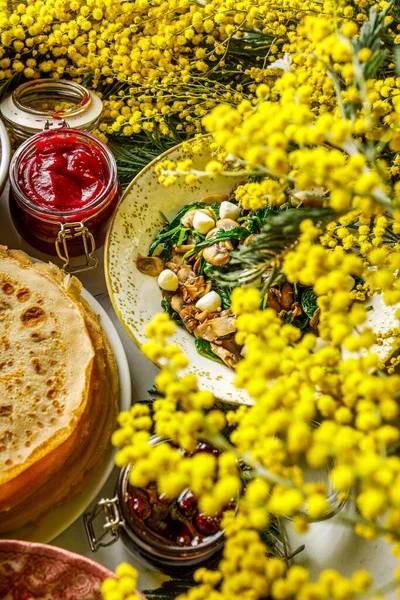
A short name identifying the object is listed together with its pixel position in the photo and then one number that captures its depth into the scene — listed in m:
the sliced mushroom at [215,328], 0.75
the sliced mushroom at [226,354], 0.75
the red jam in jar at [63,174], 0.79
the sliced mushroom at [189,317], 0.77
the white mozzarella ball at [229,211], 0.80
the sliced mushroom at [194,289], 0.78
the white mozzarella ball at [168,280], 0.78
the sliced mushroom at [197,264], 0.79
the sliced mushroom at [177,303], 0.78
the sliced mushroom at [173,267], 0.80
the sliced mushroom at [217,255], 0.77
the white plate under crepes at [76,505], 0.69
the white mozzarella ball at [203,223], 0.79
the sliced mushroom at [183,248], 0.80
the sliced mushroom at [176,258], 0.81
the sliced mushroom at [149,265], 0.79
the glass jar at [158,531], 0.68
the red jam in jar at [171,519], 0.69
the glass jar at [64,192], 0.77
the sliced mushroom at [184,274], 0.79
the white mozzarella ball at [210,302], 0.77
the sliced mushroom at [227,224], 0.79
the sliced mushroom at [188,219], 0.81
